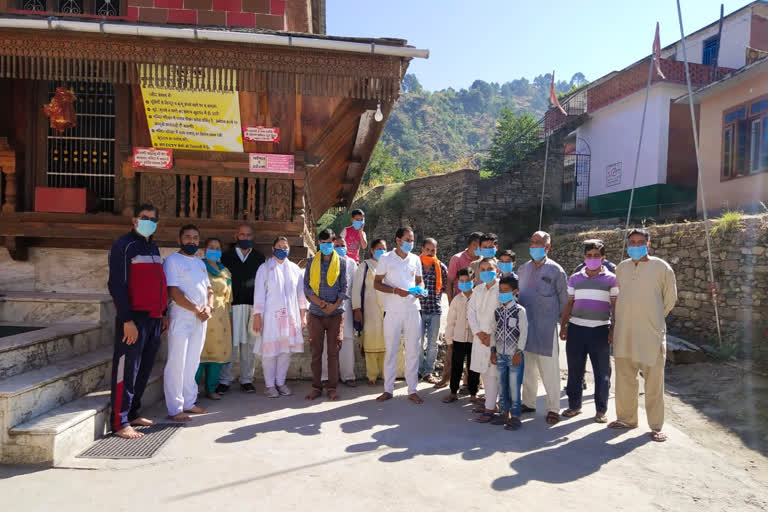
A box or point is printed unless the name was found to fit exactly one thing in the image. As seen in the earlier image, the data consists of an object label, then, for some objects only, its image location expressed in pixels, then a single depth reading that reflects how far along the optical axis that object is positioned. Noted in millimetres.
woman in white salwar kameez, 5766
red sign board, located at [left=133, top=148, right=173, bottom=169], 6574
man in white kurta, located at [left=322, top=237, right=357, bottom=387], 6387
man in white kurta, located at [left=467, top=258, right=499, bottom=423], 5176
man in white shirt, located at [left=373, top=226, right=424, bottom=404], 5730
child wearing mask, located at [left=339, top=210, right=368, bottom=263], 7548
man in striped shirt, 5277
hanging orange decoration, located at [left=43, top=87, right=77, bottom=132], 6316
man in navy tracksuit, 4406
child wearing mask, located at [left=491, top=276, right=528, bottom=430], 4973
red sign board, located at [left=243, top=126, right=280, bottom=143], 6754
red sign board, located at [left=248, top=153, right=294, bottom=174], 6777
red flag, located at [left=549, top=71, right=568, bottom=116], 20234
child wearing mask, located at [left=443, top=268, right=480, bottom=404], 5837
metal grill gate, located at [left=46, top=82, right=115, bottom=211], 6805
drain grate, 3951
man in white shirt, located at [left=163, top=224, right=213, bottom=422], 4902
